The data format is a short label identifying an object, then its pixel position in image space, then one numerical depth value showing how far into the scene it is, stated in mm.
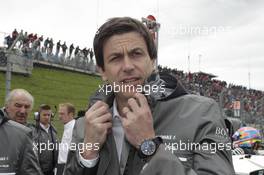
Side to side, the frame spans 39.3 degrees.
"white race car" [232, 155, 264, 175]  3354
